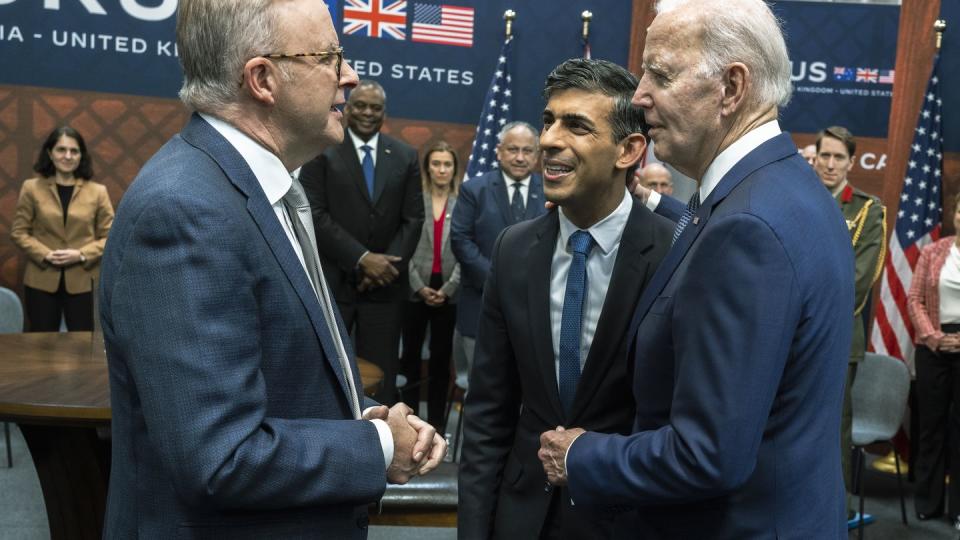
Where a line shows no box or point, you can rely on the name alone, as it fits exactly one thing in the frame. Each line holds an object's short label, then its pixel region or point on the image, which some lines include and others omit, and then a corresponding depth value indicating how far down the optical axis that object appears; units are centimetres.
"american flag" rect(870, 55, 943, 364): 616
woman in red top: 607
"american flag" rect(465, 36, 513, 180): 673
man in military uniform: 505
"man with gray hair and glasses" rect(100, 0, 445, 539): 131
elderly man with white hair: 141
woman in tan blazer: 595
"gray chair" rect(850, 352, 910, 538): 494
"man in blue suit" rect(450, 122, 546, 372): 557
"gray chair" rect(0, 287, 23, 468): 499
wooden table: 285
